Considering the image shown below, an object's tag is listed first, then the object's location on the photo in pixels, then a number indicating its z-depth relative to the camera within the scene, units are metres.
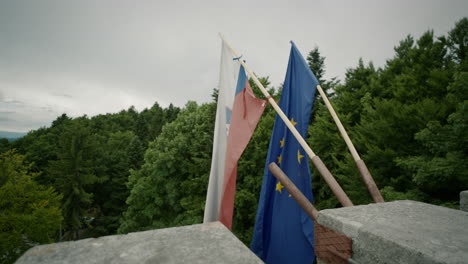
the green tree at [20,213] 14.95
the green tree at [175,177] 16.17
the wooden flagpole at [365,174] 3.00
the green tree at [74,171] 29.56
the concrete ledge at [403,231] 1.35
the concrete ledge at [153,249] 1.35
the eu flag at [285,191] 4.47
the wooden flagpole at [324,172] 2.99
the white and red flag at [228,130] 4.70
